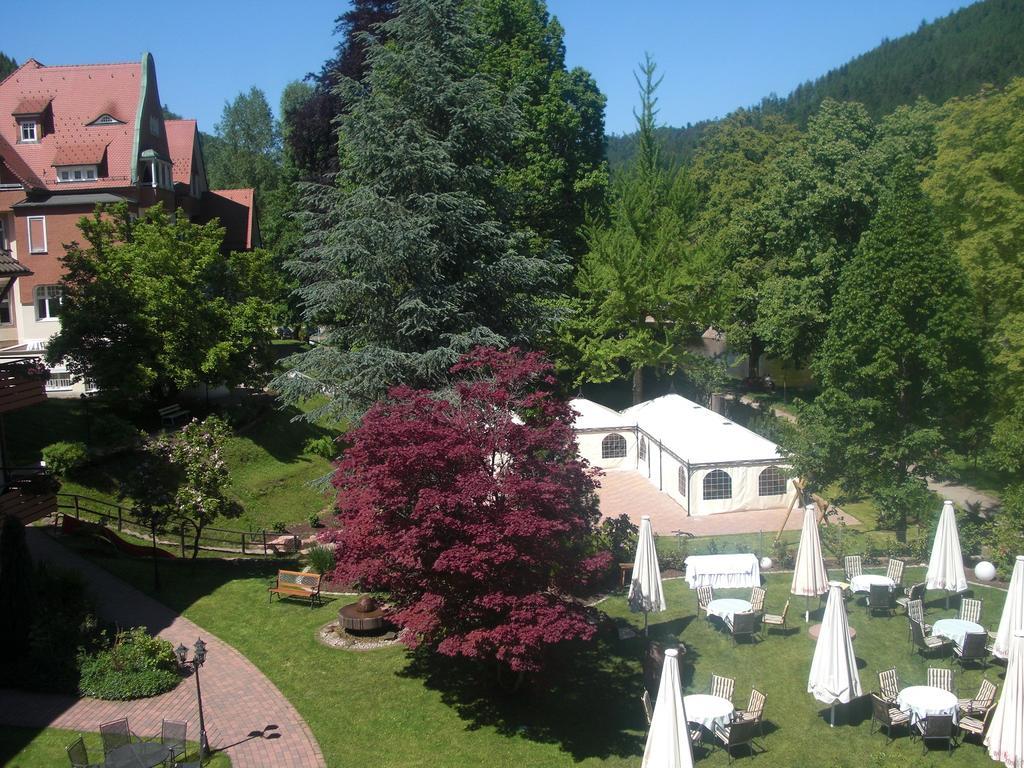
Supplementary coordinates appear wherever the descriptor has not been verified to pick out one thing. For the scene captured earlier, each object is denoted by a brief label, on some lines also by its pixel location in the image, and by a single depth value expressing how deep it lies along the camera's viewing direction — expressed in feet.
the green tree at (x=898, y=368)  72.23
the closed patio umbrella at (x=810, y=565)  57.41
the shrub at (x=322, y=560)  64.44
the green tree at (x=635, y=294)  117.60
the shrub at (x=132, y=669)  45.68
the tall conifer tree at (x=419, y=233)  62.08
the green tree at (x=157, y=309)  87.92
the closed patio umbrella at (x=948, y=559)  57.93
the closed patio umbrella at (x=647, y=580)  54.90
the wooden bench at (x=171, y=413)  95.63
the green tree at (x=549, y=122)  126.11
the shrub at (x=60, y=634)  46.29
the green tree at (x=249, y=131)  305.94
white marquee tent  86.12
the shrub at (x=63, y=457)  77.61
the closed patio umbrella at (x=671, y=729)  35.47
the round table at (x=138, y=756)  36.94
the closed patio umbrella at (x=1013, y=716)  38.04
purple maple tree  41.01
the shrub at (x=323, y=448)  105.09
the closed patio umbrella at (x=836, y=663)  44.57
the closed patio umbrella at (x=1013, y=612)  48.67
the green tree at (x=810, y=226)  114.93
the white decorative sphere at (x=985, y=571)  63.46
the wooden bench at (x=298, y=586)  59.67
